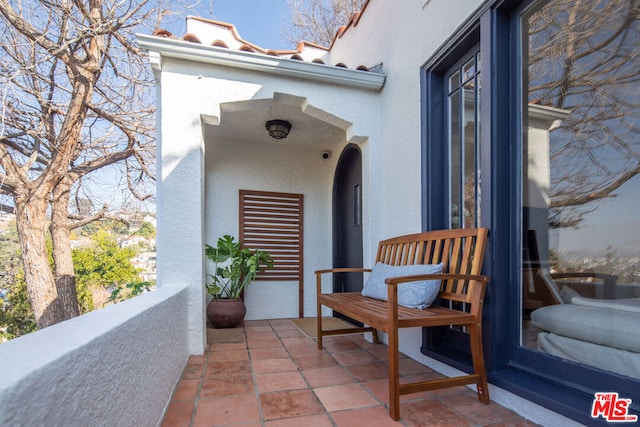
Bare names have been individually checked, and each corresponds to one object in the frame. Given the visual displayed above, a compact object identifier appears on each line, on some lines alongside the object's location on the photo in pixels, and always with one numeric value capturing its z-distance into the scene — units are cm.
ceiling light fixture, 353
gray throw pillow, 199
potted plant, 349
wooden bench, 163
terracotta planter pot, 347
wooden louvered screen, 424
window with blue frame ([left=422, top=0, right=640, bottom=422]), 146
